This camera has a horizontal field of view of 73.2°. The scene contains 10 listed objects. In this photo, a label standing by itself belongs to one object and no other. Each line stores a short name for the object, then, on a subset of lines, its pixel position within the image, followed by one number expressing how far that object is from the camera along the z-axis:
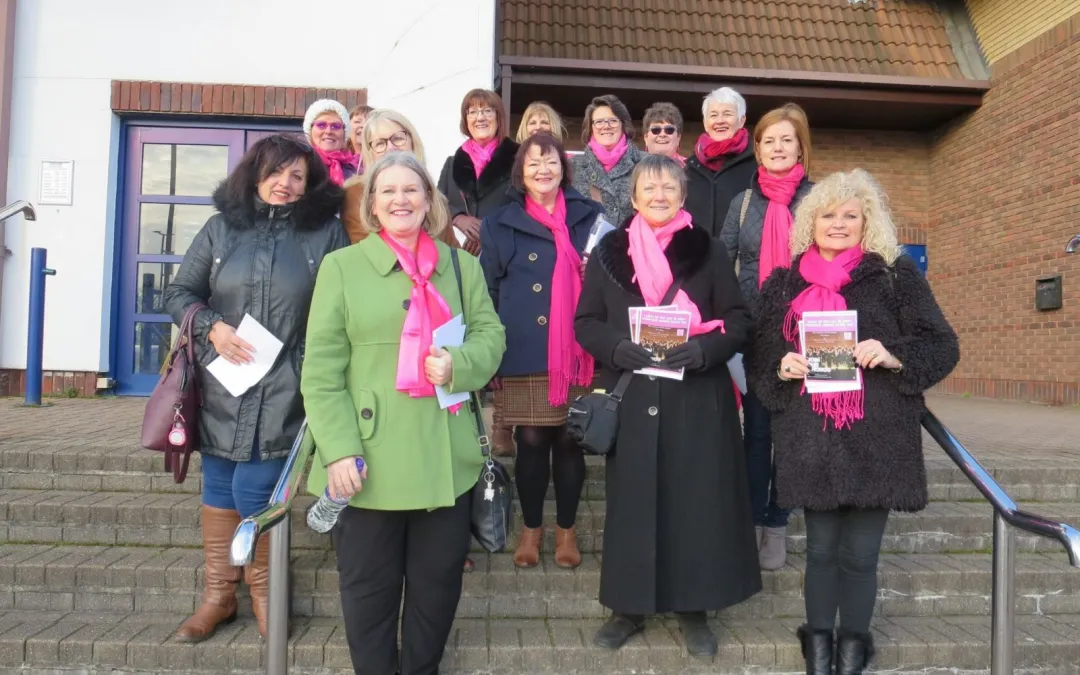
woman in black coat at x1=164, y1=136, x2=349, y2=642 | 2.77
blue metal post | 5.89
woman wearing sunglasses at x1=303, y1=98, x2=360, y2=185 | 3.80
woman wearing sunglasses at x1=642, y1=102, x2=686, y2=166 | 3.83
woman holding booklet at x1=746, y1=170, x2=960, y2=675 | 2.62
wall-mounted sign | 6.57
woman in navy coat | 3.14
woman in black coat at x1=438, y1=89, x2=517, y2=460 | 3.72
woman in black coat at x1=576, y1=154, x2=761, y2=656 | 2.76
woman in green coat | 2.36
